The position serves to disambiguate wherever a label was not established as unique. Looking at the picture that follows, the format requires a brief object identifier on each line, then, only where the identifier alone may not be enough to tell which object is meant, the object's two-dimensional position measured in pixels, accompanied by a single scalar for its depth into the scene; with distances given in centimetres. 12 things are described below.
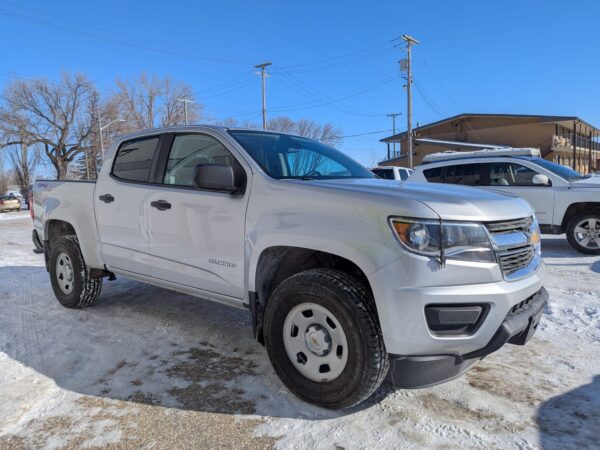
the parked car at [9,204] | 3306
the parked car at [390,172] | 1551
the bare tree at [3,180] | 5287
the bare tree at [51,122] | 4403
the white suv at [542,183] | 813
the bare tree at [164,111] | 5578
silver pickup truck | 255
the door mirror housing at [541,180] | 851
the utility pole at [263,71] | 3934
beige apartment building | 3509
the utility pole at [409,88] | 2889
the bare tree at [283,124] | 6451
